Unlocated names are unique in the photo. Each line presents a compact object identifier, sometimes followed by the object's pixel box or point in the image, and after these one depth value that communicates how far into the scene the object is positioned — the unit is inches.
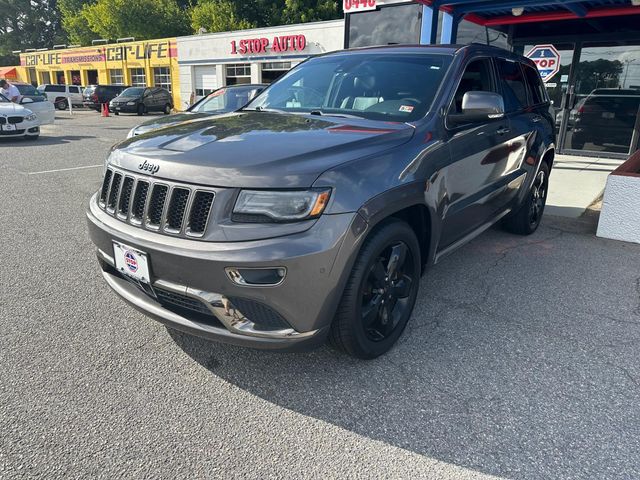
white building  948.6
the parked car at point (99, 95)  1151.0
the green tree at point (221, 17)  1354.6
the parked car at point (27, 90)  962.7
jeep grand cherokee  87.4
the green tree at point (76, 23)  2011.6
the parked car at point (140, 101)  1032.2
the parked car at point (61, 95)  1232.2
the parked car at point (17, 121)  502.6
